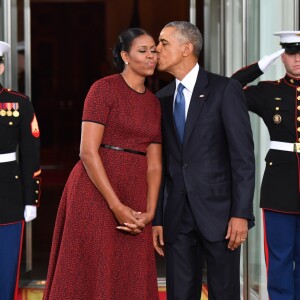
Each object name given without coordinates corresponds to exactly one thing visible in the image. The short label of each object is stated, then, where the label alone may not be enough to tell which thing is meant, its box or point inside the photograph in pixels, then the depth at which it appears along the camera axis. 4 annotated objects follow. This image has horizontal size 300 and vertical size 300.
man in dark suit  6.11
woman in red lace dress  6.14
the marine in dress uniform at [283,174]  7.48
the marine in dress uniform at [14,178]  7.52
